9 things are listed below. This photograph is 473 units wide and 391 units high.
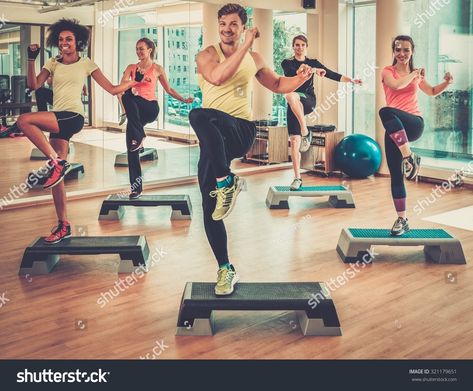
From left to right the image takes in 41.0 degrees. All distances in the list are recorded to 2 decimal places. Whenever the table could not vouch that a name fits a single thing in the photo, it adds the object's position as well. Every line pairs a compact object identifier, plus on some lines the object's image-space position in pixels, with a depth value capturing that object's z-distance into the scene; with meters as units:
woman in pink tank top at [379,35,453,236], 4.45
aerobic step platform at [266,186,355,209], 6.38
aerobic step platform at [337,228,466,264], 4.51
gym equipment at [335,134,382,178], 7.82
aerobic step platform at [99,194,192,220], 5.91
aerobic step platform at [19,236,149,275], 4.25
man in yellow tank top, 3.06
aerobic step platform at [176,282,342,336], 3.22
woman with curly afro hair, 4.25
